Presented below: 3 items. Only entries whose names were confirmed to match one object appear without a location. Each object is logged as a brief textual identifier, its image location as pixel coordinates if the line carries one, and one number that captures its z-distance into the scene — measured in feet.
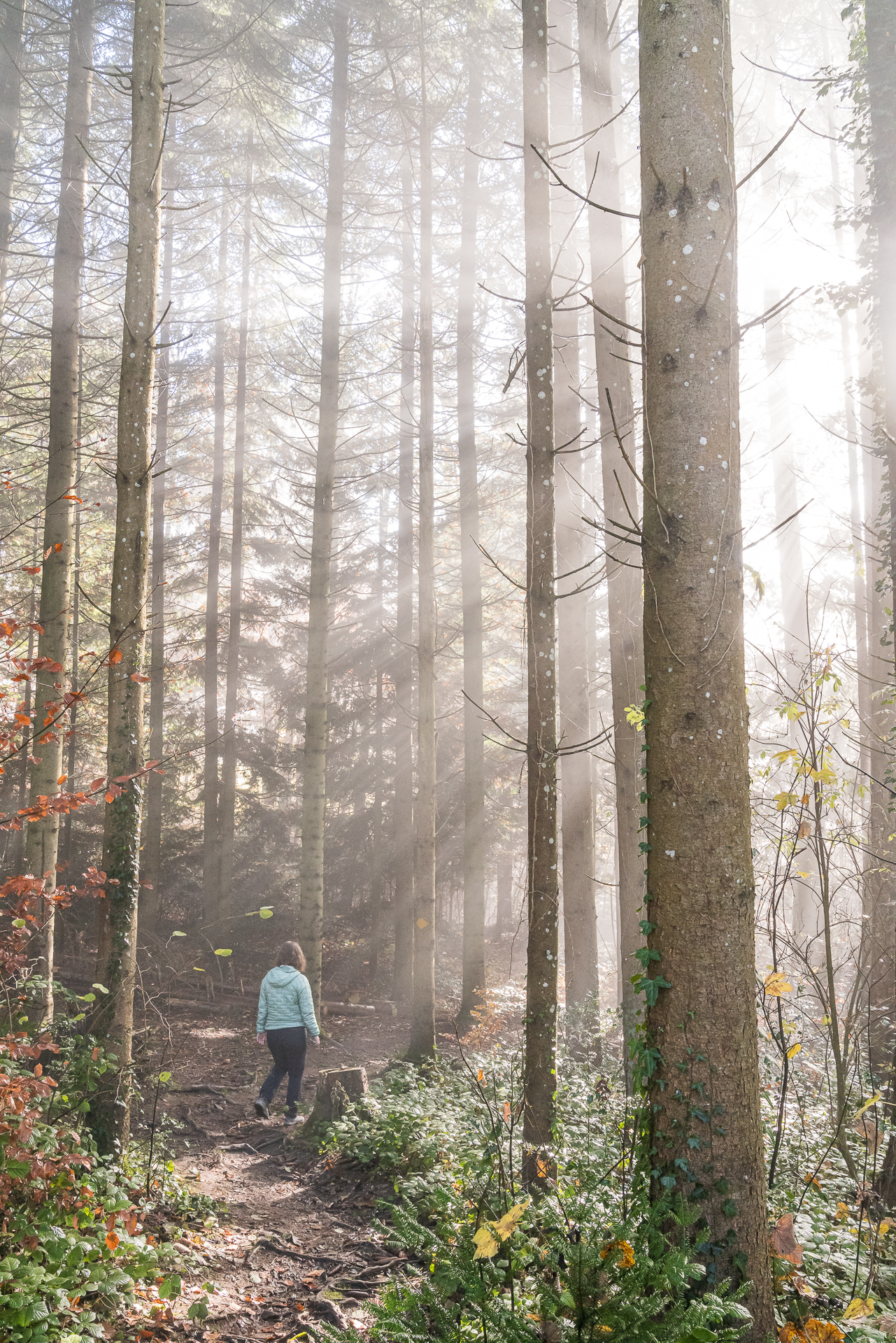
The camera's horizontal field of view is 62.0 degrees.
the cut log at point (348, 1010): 45.85
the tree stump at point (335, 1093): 24.34
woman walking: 26.43
